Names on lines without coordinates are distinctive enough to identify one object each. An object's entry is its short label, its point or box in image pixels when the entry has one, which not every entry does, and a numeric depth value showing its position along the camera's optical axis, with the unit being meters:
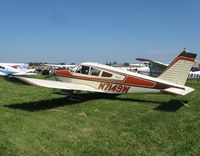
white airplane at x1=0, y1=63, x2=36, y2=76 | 20.69
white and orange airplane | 7.53
